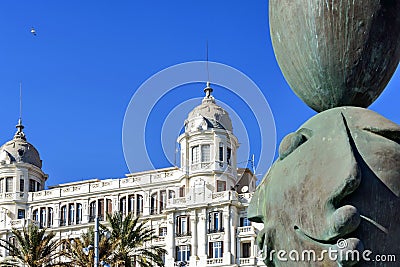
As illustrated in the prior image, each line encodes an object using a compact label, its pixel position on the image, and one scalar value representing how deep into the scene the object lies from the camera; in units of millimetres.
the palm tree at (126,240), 52041
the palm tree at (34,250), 53000
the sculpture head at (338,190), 6879
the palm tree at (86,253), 50062
